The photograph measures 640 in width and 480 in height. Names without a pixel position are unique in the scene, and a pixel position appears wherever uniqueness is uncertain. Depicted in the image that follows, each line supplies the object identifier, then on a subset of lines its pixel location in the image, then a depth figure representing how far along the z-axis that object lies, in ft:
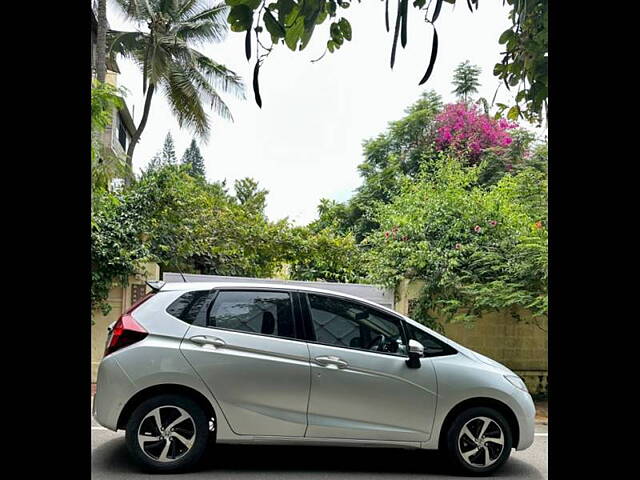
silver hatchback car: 12.24
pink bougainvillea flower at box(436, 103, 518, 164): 40.52
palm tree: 43.21
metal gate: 24.84
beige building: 43.14
